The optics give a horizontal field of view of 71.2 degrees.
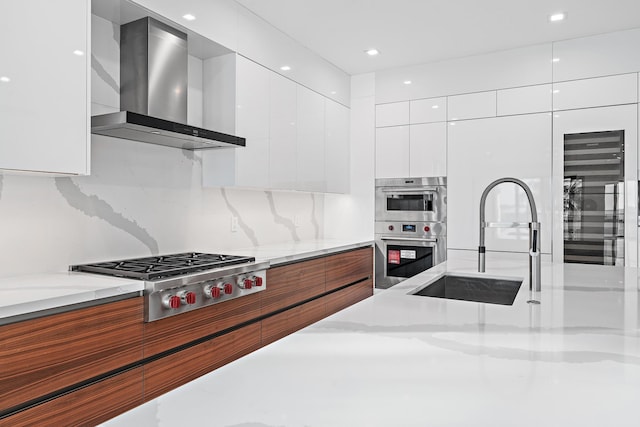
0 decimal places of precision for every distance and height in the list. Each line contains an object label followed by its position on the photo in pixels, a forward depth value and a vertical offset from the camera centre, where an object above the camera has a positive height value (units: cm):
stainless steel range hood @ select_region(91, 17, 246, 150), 242 +73
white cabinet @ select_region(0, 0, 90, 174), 168 +49
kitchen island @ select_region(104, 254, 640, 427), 68 -31
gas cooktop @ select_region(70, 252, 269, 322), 195 -33
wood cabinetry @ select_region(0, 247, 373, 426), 149 -60
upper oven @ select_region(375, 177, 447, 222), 412 +12
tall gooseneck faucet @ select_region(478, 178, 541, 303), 170 -15
